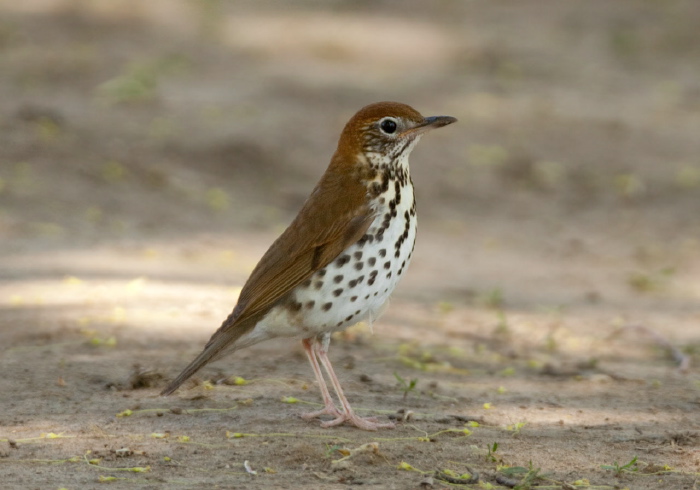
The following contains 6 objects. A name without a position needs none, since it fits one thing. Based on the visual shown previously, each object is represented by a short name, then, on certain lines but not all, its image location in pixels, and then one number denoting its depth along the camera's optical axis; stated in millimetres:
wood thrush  10023
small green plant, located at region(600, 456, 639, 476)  9031
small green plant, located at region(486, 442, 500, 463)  9195
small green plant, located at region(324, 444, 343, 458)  9187
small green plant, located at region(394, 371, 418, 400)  11159
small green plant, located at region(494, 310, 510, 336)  15248
